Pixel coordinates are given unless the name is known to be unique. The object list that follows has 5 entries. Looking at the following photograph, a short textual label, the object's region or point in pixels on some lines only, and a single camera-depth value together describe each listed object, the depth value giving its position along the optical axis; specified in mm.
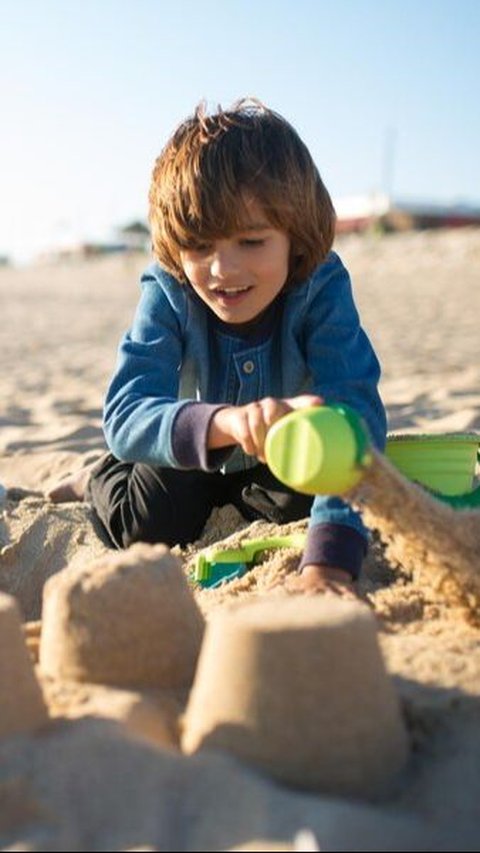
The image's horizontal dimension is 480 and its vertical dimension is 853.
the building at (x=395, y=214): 24422
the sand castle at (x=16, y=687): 1379
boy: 2174
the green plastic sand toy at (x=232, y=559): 2357
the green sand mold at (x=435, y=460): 2389
